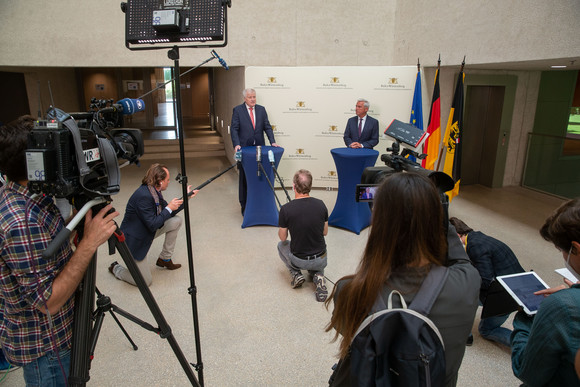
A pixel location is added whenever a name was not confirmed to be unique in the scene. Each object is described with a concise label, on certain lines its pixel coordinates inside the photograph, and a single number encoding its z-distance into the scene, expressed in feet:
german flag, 16.66
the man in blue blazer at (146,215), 9.97
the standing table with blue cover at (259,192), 13.96
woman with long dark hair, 3.22
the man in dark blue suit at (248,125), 16.14
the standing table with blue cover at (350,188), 13.70
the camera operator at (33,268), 3.78
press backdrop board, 18.33
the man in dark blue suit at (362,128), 16.59
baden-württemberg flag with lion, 15.96
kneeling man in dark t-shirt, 9.79
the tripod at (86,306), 3.81
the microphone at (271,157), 12.66
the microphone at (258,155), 13.28
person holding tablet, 3.37
